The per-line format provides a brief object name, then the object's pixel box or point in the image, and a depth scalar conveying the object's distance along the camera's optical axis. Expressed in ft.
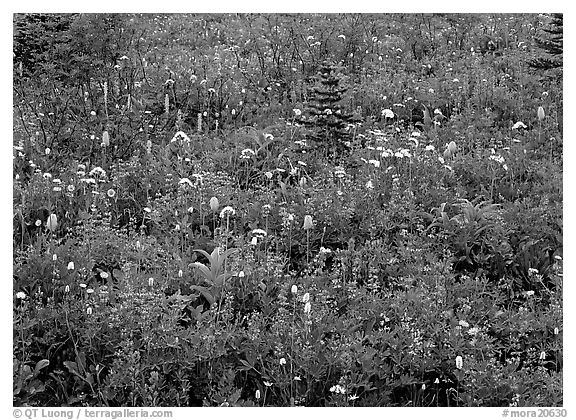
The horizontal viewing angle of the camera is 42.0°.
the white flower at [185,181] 21.06
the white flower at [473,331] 15.91
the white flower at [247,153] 23.52
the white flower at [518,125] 26.03
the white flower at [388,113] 24.80
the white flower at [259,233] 19.36
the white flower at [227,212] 19.24
